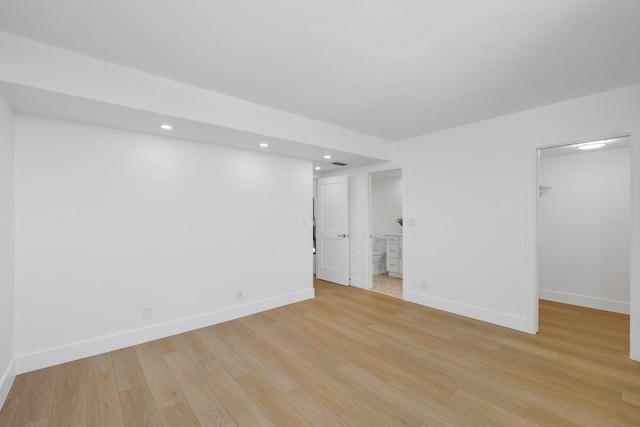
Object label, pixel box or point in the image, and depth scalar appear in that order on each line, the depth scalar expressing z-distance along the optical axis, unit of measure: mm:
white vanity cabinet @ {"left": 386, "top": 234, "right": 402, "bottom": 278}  5887
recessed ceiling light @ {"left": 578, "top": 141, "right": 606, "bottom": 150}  3653
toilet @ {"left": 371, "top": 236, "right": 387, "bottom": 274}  6359
